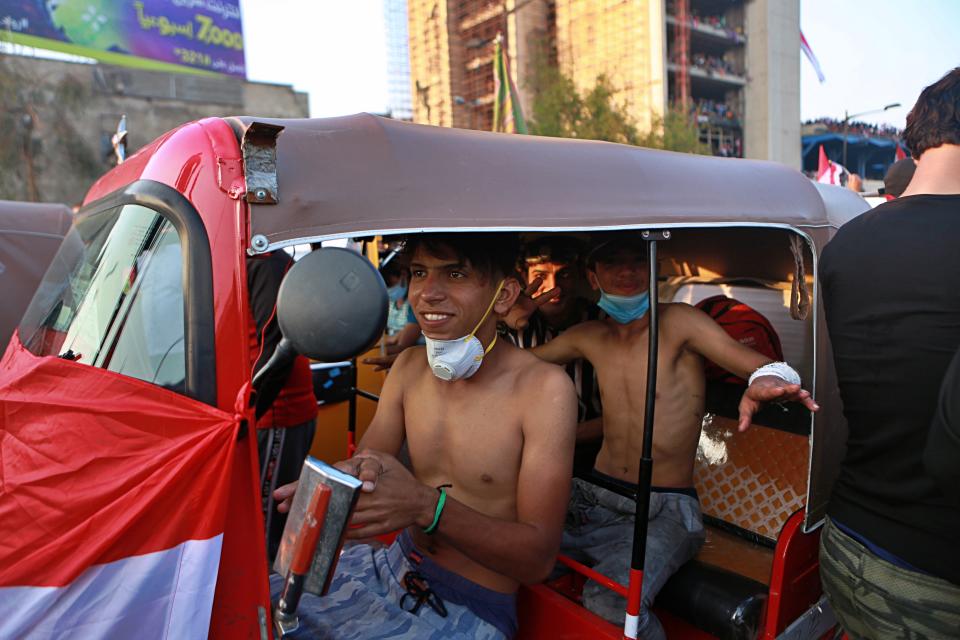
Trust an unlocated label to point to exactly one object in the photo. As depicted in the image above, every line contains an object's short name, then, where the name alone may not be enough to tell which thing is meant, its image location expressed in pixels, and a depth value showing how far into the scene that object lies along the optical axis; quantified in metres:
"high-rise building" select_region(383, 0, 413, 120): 45.12
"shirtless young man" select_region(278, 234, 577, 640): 1.83
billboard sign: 25.44
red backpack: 3.07
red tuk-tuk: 1.23
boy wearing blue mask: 2.54
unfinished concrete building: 32.09
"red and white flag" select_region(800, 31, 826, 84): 36.53
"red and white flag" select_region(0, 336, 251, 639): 1.18
